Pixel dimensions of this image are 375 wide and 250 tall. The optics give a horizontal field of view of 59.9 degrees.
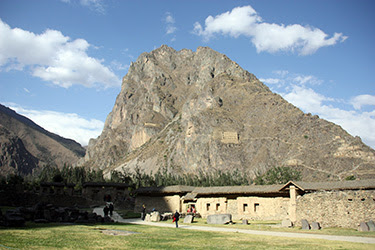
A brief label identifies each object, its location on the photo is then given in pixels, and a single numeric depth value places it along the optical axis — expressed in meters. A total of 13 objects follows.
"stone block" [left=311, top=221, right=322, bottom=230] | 24.52
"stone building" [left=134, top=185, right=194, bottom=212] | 38.84
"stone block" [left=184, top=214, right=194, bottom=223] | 29.36
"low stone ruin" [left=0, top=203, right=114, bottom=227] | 23.14
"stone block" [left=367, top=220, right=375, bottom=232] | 22.30
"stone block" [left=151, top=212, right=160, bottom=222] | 30.86
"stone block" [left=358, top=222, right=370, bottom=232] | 22.36
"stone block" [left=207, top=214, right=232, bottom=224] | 27.70
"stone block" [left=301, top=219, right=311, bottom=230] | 24.42
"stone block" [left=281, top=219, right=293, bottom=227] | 25.64
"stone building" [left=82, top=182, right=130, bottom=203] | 53.09
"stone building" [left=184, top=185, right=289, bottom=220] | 30.44
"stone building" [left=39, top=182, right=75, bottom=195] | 62.09
